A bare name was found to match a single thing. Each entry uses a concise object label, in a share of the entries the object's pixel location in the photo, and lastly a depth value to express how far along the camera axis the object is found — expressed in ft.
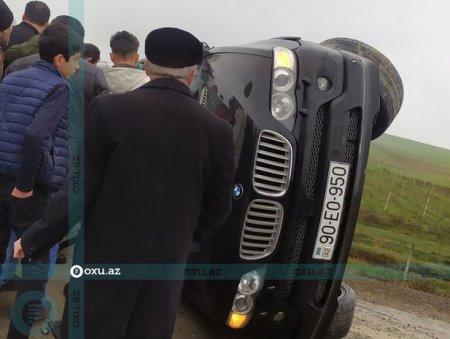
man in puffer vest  8.52
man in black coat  6.23
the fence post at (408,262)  23.54
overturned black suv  9.02
